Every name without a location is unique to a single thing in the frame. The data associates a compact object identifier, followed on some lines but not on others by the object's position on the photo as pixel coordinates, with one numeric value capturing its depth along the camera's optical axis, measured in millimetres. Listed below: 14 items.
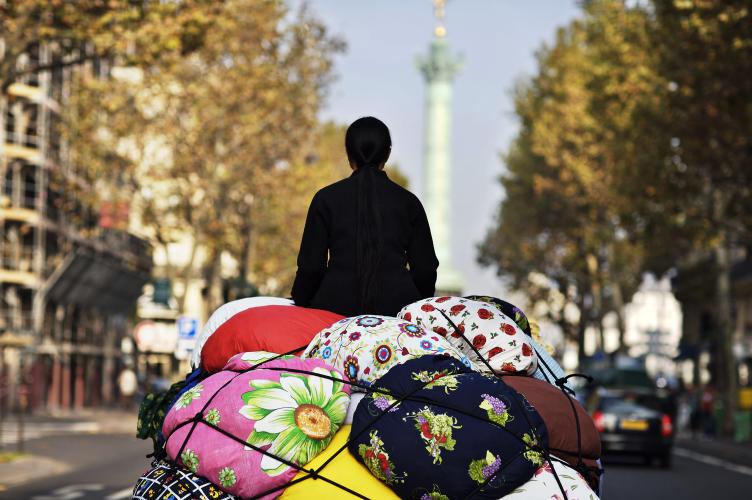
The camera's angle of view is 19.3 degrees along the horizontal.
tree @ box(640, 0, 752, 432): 38661
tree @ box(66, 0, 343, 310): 59901
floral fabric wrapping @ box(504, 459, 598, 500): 5742
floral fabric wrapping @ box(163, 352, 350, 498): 5779
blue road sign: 57172
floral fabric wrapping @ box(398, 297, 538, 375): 6709
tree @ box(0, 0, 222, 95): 30223
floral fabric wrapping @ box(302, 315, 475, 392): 6225
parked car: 39002
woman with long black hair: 7454
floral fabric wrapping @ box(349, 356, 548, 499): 5651
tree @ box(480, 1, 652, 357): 57809
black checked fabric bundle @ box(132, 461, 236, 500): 5839
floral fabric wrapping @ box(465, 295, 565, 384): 7141
